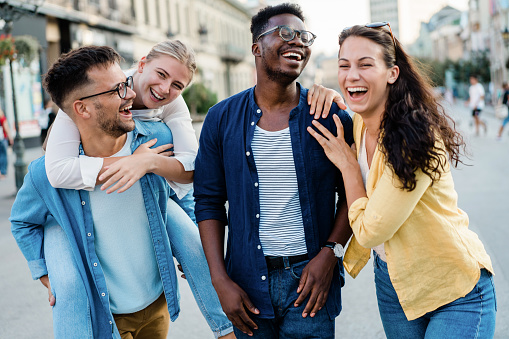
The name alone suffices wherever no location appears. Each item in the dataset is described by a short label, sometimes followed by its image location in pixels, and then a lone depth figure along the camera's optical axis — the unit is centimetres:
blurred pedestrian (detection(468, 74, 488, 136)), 1906
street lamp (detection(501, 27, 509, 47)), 2854
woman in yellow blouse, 203
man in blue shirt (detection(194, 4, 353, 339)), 238
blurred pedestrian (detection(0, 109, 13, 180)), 1266
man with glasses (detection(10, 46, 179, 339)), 239
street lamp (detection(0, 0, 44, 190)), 1018
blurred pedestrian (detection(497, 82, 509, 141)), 1716
